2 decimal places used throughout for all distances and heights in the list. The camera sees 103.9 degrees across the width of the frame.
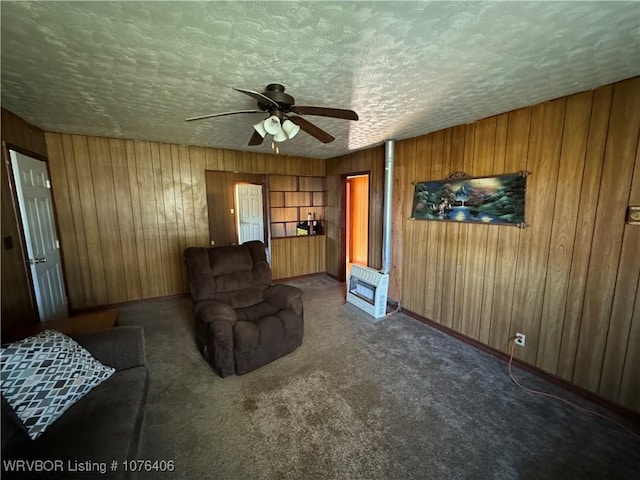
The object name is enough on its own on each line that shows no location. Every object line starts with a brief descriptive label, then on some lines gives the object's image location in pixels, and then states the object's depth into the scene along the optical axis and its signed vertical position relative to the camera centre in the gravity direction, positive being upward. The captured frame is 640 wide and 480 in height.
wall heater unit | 3.37 -1.19
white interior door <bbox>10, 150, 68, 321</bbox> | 2.46 -0.27
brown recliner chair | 2.19 -1.01
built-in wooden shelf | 4.89 +0.11
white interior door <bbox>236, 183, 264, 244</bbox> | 4.55 -0.09
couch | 1.06 -1.06
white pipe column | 3.42 +0.05
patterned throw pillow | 1.19 -0.88
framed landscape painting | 2.34 +0.06
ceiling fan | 1.72 +0.66
